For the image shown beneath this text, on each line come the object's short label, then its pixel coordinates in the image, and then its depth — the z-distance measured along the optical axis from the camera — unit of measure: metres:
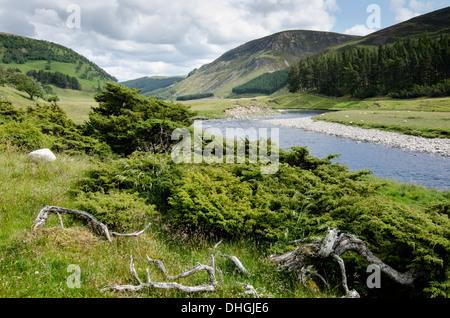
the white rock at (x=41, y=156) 8.77
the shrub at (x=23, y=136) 10.76
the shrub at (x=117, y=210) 5.44
